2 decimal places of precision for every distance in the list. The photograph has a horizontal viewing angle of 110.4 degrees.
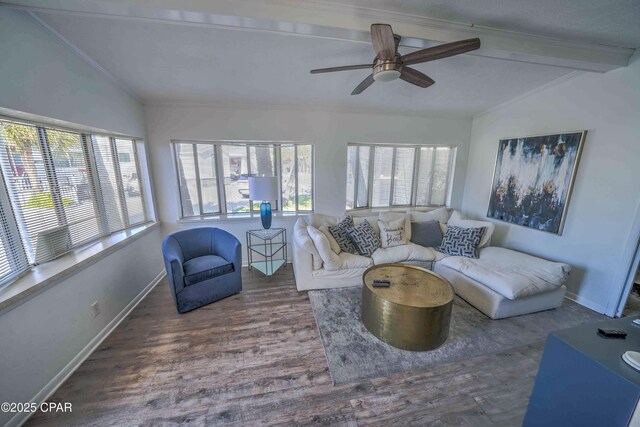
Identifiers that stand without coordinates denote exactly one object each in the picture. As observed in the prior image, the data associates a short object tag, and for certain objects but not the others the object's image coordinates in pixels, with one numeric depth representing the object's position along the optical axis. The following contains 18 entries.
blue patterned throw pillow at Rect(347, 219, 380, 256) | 3.11
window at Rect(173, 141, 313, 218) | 3.37
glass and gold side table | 3.32
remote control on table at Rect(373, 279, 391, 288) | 2.18
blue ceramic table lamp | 3.05
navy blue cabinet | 0.76
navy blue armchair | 2.35
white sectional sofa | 2.34
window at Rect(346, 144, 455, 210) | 3.99
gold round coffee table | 1.88
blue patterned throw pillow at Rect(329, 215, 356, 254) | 3.11
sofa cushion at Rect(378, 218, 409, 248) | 3.28
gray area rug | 1.82
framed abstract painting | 2.73
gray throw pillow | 3.45
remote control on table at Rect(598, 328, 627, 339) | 0.93
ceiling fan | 1.44
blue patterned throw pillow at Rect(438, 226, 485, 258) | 3.09
